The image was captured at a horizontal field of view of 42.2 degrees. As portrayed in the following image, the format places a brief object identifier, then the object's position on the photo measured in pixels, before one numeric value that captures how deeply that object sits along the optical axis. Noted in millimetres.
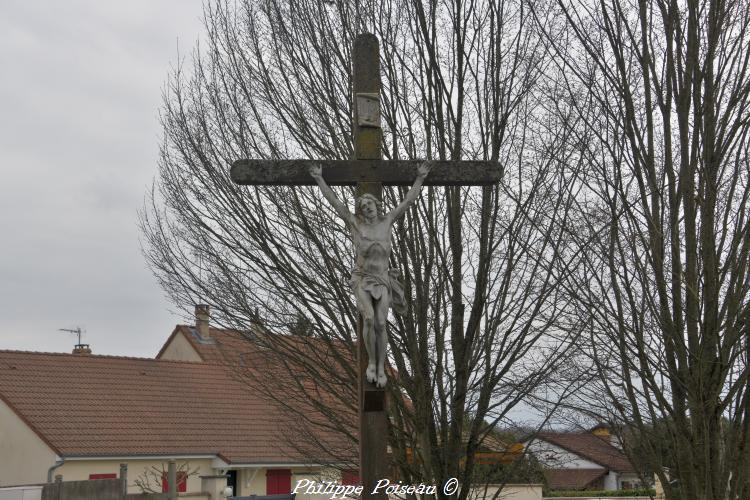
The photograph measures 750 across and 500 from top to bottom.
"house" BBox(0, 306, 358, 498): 20719
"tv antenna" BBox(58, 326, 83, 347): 29859
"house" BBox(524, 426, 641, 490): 41656
